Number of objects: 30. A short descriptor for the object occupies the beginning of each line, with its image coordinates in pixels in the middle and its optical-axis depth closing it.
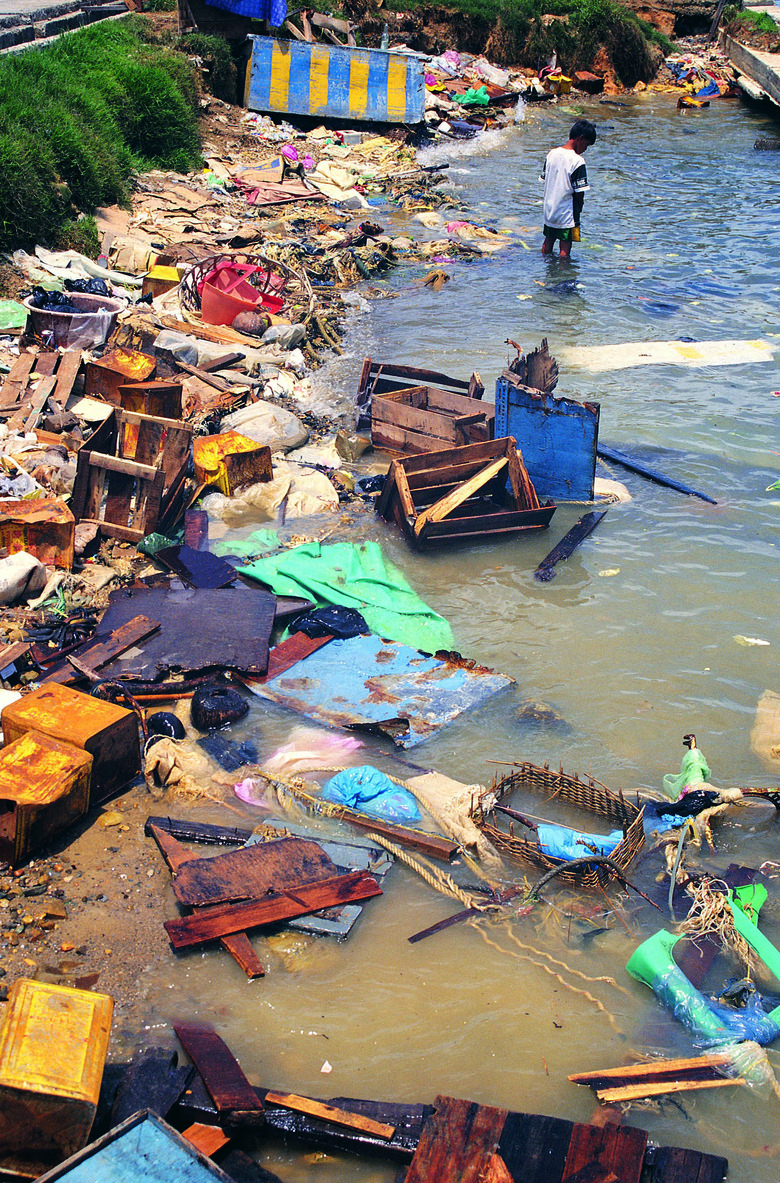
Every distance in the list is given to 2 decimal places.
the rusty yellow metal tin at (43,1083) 2.74
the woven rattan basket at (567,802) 4.32
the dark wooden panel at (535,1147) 3.00
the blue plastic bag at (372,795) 4.75
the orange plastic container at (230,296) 10.74
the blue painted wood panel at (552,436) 7.70
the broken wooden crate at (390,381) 9.50
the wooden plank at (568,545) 7.34
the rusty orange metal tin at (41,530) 6.22
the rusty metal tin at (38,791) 4.09
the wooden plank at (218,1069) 3.11
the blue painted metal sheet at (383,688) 5.48
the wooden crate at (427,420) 8.40
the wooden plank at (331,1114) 3.11
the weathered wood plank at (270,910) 3.90
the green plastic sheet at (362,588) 6.41
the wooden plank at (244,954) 3.81
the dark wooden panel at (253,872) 4.06
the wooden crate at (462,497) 7.43
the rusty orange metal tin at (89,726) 4.48
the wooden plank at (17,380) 7.87
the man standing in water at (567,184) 11.41
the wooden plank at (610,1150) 3.00
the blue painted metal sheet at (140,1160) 2.56
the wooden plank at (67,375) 8.02
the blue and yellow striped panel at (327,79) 20.80
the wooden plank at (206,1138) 3.01
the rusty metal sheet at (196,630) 5.68
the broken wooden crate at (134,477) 6.85
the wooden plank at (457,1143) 2.97
